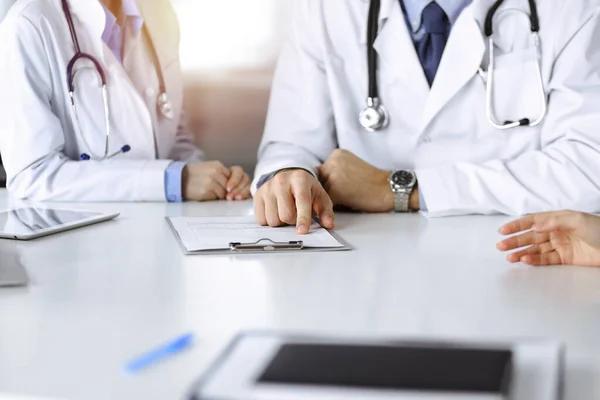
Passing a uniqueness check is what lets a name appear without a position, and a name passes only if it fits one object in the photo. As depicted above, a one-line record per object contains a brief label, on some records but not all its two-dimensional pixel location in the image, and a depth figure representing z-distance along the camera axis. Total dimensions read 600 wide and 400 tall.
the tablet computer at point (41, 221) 1.21
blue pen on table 0.67
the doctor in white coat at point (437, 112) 1.47
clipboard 1.11
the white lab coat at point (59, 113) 1.63
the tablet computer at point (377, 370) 0.52
